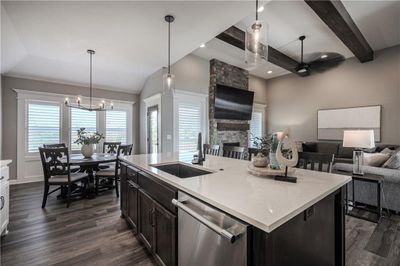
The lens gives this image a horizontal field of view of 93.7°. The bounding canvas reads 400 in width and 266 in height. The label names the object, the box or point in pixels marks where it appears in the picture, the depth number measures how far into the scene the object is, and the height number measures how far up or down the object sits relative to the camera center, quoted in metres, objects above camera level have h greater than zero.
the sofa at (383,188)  2.78 -0.87
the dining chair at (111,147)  4.88 -0.41
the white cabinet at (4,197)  2.17 -0.79
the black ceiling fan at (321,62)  5.12 +2.20
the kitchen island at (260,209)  0.91 -0.49
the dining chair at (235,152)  2.97 -0.32
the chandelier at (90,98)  3.99 +0.92
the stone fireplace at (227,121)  5.59 +0.42
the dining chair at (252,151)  2.37 -0.25
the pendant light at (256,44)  2.06 +1.01
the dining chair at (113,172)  3.79 -0.84
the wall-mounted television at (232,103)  5.66 +0.94
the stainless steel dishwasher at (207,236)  0.93 -0.61
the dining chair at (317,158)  1.83 -0.26
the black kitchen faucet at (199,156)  2.17 -0.28
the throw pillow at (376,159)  3.25 -0.46
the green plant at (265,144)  1.71 -0.11
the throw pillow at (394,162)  2.86 -0.44
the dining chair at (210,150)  3.30 -0.32
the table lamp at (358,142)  2.95 -0.16
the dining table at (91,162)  3.60 -0.59
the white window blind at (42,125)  4.75 +0.16
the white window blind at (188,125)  5.06 +0.20
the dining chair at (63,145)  4.14 -0.35
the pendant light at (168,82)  3.12 +0.83
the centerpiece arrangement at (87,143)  4.01 -0.25
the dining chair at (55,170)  3.23 -0.68
